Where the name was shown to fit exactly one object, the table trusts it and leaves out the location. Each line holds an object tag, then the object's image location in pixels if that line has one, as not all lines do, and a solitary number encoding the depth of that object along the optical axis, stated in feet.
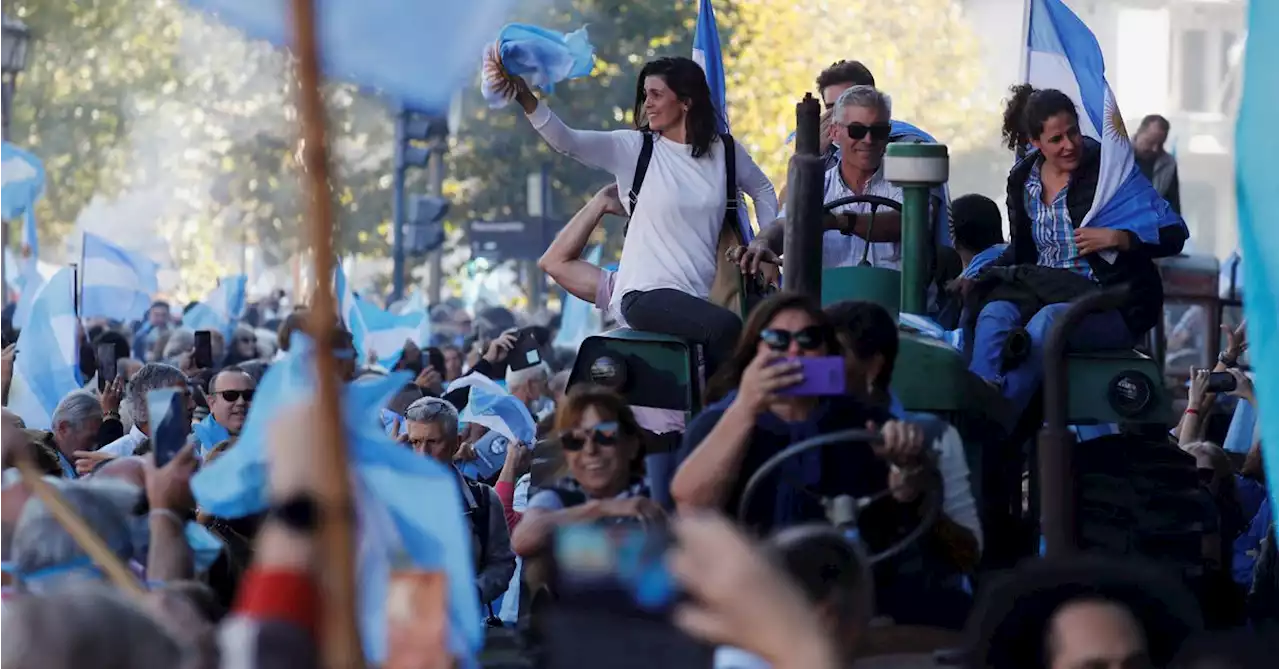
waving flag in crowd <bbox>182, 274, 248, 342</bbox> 151.81
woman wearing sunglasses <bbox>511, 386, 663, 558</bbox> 36.47
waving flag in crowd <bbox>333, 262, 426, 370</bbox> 114.11
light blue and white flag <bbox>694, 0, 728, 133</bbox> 61.79
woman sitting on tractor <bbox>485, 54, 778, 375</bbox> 48.78
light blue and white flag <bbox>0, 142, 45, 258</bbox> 111.46
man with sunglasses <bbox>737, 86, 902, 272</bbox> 47.45
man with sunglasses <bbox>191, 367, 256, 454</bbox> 61.08
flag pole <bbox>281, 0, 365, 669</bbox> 19.97
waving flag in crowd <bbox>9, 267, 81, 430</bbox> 82.63
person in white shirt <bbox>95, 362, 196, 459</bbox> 65.21
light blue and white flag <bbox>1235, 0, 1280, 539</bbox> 34.13
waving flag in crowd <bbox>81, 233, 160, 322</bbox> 139.68
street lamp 136.16
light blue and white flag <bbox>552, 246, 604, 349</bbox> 134.69
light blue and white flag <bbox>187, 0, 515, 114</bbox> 23.65
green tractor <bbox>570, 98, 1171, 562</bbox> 38.95
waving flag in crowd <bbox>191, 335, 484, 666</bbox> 27.51
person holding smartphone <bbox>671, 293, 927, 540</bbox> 33.90
